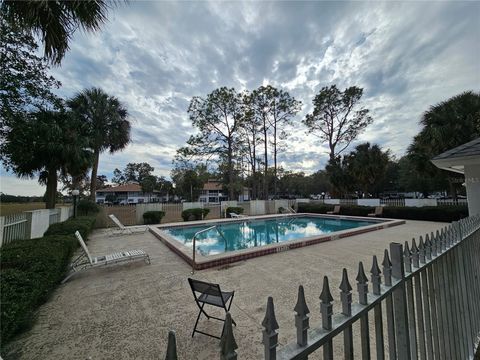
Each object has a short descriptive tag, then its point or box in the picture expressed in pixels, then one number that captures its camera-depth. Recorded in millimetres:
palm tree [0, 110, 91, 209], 6977
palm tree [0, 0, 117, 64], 2947
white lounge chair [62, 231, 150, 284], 4707
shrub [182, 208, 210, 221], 14938
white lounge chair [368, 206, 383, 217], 14533
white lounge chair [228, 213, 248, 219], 15629
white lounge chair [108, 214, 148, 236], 10152
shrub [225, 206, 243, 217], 16797
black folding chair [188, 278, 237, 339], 2523
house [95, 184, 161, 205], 51562
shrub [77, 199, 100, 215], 12586
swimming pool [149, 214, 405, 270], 5819
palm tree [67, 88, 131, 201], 13656
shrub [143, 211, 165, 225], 13873
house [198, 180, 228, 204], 57838
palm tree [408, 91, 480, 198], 11539
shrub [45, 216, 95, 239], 6270
